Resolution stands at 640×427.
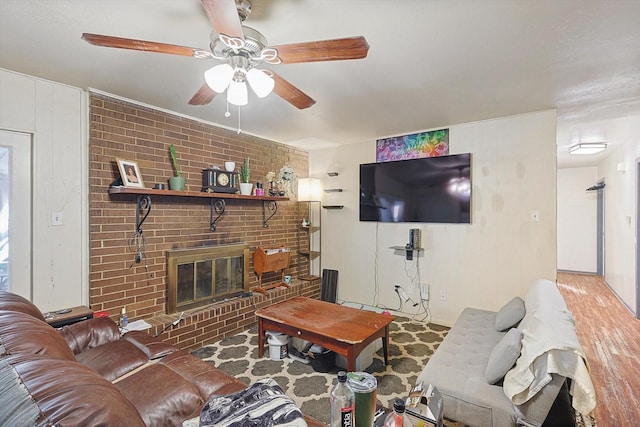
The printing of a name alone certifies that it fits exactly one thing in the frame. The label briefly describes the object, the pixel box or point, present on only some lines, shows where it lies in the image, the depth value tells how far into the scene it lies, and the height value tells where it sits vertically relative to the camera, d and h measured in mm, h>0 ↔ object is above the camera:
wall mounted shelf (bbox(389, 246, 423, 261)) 3730 -440
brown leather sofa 703 -532
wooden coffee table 2211 -878
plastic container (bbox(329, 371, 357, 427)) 1058 -674
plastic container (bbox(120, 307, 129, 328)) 2588 -901
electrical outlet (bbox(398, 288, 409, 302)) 3885 -1018
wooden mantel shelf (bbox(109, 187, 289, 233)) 2629 +168
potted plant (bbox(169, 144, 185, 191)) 2939 +346
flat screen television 3479 +307
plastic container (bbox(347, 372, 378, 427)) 1126 -696
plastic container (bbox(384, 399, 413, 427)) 1071 -719
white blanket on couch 1427 -728
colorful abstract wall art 3633 +866
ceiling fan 1222 +742
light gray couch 1482 -946
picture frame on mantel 2586 +350
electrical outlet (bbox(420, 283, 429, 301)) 3723 -932
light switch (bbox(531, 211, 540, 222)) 3070 -8
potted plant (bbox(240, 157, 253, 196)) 3545 +429
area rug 2154 -1291
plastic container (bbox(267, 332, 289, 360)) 2703 -1154
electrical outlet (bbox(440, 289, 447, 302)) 3609 -951
